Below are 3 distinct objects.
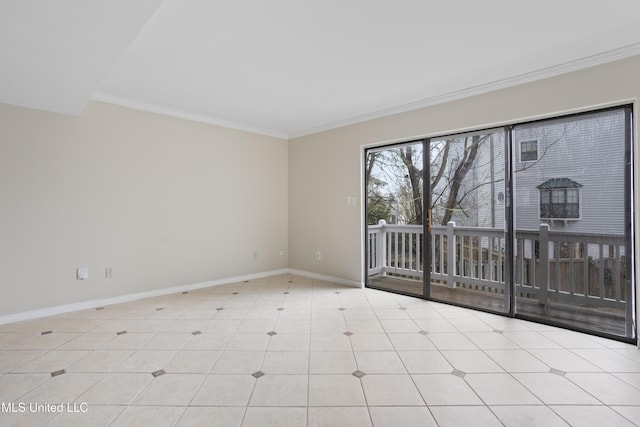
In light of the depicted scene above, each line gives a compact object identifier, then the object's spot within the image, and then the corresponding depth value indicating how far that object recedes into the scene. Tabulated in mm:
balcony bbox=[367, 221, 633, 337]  2885
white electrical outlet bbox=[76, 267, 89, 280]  3598
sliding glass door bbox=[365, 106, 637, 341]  2842
